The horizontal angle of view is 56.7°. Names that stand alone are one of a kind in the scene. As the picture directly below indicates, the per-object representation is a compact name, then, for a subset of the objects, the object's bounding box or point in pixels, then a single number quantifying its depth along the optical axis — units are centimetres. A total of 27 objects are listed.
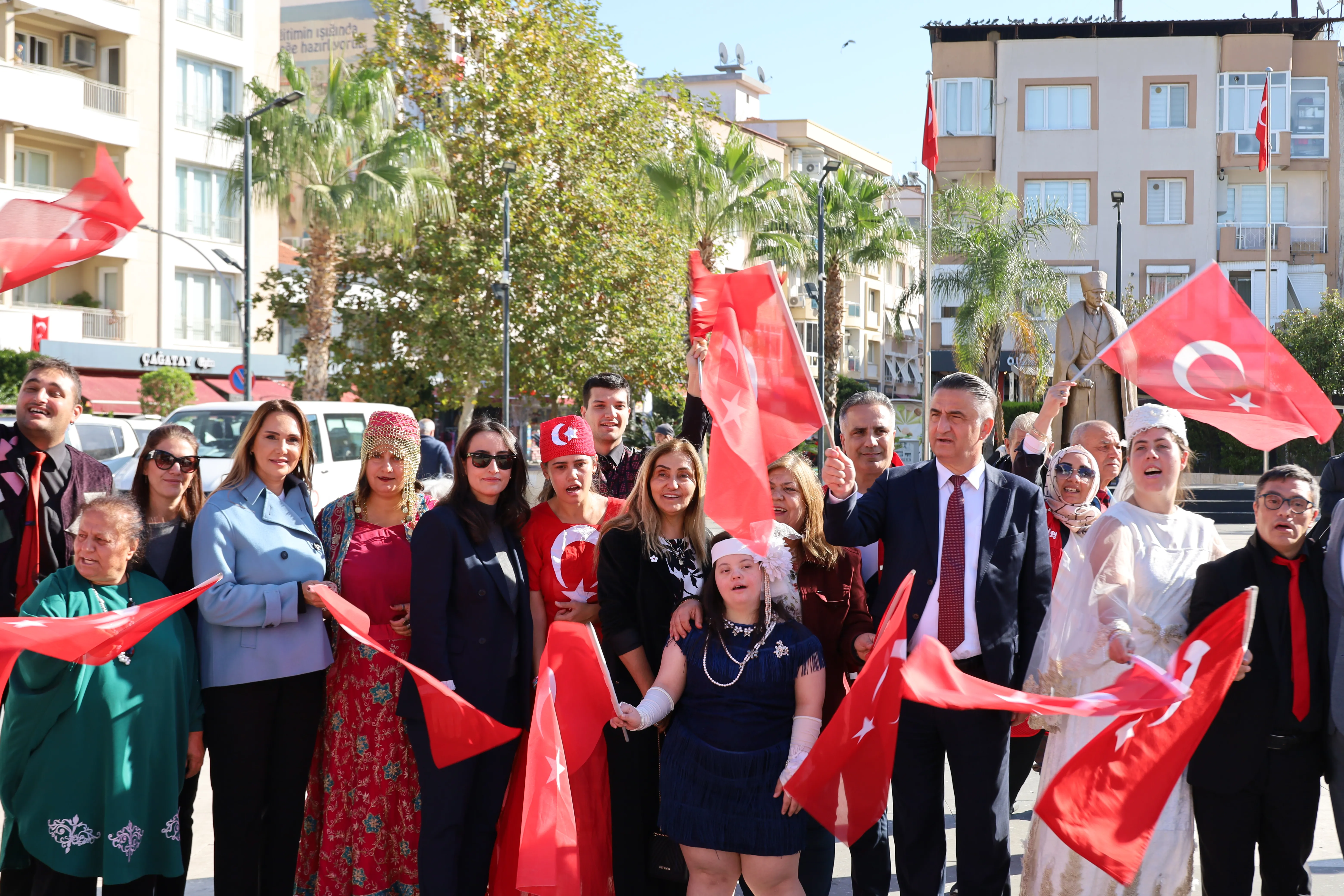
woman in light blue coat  479
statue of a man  1002
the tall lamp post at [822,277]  3119
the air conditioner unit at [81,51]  3634
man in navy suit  452
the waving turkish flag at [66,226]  554
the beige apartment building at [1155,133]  4166
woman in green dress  447
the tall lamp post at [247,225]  2495
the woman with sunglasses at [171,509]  496
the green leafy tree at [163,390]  3117
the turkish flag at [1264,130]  2602
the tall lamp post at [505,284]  2577
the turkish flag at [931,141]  2448
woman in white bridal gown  457
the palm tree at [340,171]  2706
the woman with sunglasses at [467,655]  469
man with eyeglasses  442
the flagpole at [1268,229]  2700
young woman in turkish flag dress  486
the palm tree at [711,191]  3272
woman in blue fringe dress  437
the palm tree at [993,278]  3466
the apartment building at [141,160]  3475
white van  1544
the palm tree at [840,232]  3544
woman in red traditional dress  488
